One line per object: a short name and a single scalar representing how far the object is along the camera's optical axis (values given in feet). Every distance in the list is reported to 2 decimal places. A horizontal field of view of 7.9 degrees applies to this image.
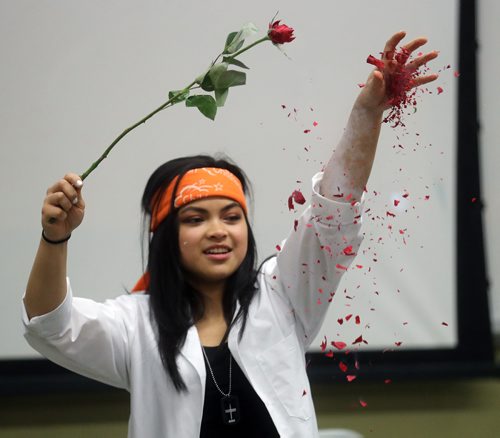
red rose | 20.97
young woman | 21.62
